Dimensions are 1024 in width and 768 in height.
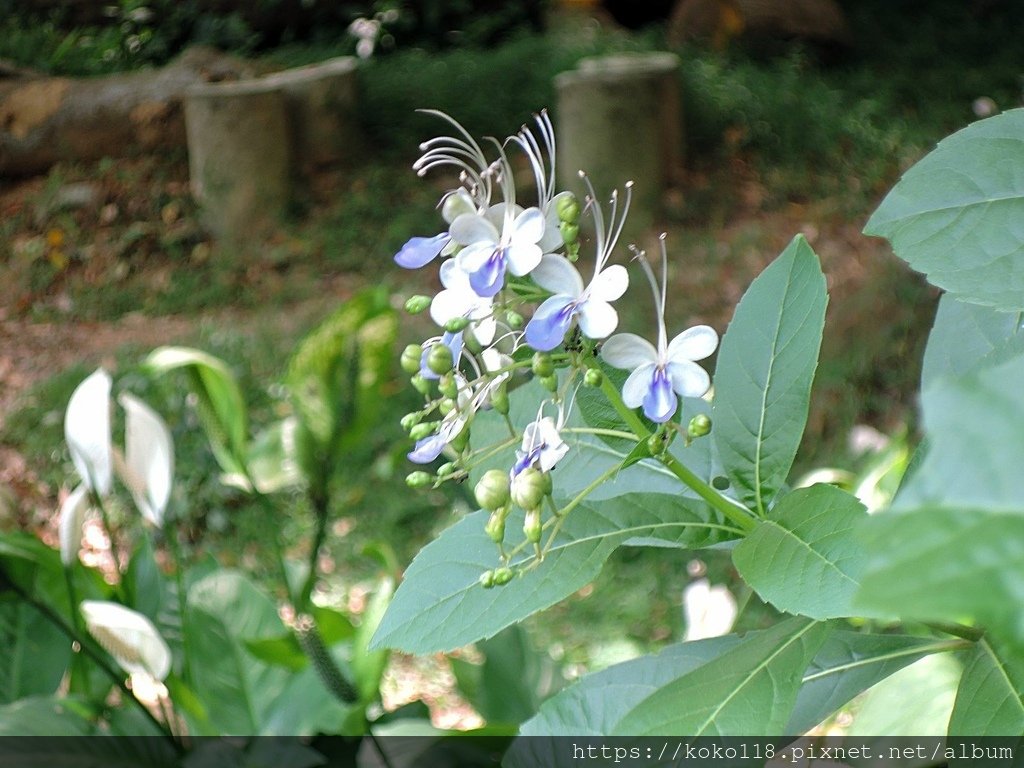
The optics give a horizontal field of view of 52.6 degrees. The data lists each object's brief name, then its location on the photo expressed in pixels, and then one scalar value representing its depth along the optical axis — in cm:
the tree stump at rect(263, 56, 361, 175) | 398
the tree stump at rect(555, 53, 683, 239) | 370
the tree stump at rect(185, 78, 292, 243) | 371
